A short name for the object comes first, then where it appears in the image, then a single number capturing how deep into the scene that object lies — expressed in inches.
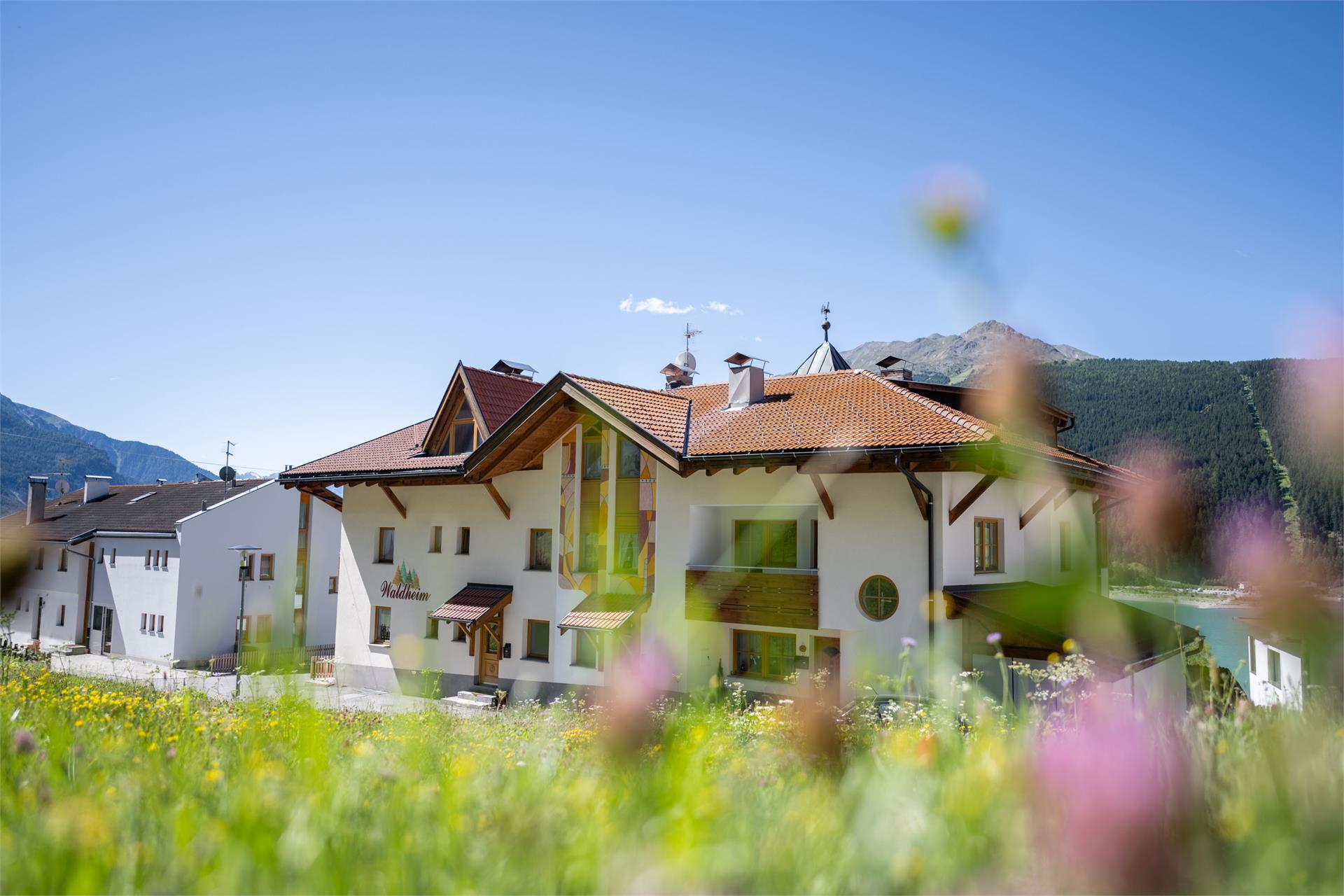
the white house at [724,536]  599.8
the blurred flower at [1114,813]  92.1
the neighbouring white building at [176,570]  1246.3
